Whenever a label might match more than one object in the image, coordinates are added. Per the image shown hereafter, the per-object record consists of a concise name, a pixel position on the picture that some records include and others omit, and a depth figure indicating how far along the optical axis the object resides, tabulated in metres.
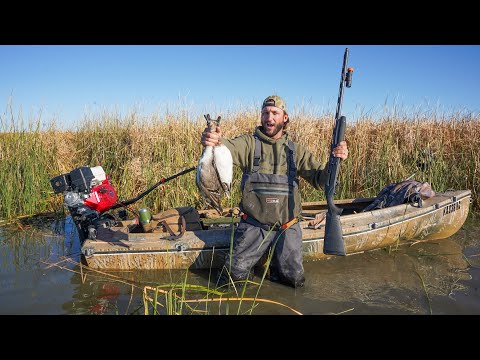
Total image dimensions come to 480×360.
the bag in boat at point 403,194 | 5.56
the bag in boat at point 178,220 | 4.74
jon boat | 4.46
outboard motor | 4.60
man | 4.12
